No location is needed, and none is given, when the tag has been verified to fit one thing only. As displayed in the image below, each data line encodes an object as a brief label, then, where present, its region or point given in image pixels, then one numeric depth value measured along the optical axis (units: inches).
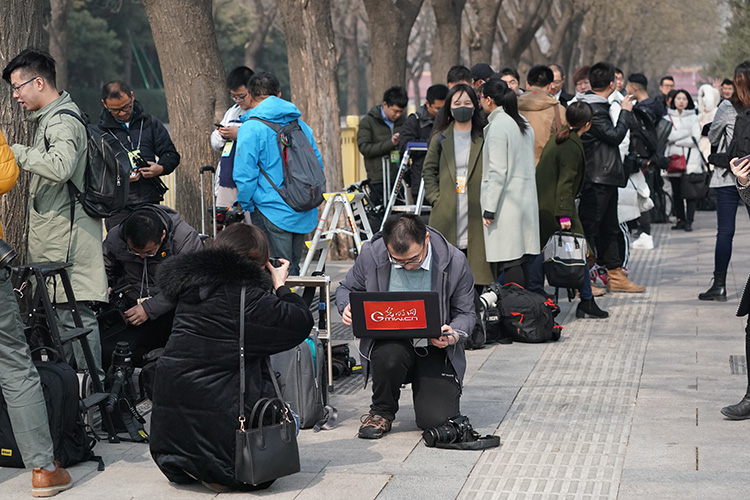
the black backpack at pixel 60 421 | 352.3
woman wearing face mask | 570.0
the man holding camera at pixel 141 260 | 446.5
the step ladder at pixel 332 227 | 648.5
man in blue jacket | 539.8
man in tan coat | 683.9
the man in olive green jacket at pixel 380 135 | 812.8
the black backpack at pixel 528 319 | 567.4
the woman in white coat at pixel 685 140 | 1080.7
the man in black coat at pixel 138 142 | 542.9
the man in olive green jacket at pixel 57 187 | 391.1
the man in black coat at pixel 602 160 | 670.9
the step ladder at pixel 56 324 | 365.1
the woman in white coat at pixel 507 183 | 564.3
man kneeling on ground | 390.6
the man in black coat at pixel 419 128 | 749.9
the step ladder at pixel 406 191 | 717.6
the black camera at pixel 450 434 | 380.9
